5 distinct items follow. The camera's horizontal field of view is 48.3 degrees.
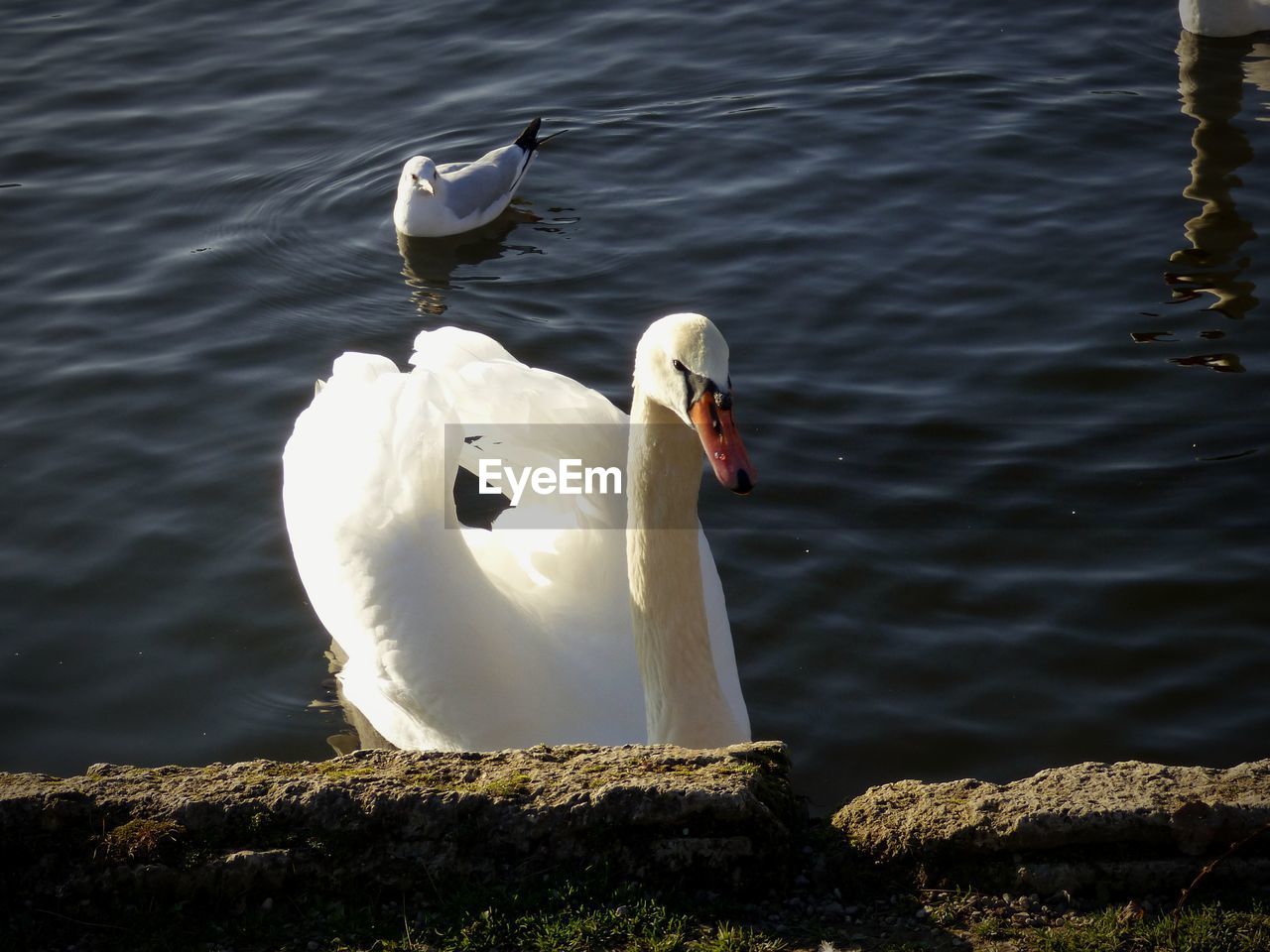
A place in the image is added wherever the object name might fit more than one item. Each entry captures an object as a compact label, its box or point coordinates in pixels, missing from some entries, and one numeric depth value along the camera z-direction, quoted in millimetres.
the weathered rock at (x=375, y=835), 3029
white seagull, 9617
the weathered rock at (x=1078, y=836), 3061
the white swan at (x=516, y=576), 4457
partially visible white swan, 11344
